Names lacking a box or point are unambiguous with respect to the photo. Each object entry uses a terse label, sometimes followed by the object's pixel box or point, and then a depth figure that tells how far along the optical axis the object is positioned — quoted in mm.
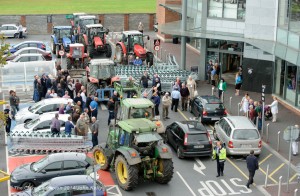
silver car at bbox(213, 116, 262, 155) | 24031
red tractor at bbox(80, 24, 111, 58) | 43500
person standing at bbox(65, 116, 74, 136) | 25219
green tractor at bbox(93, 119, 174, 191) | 20281
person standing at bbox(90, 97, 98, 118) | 28097
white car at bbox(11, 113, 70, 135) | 25772
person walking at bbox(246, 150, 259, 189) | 21188
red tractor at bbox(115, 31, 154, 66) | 41644
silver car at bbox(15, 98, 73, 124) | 28016
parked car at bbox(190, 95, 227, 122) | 28609
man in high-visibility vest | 22047
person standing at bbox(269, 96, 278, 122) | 28906
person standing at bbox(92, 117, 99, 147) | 24656
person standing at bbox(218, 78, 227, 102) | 32219
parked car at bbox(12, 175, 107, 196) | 18203
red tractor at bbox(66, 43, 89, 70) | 39344
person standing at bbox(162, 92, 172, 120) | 29359
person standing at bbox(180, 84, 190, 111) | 30939
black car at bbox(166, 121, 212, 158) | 23812
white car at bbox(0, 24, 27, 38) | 53781
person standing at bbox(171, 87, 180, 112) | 30609
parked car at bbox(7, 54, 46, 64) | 38812
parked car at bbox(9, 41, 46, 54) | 44531
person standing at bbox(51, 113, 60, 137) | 25078
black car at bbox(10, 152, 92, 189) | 20422
